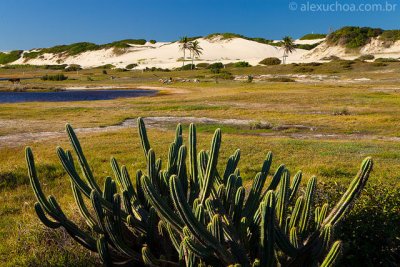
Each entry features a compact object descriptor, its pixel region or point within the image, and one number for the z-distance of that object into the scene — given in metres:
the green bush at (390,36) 103.88
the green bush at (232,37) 178.19
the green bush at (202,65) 115.50
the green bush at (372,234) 5.01
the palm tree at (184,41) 128.12
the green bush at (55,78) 87.56
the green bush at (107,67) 130.45
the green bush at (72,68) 125.62
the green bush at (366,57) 96.19
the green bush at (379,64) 79.25
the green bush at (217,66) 104.62
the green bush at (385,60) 87.81
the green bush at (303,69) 82.99
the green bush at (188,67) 109.98
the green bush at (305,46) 152.62
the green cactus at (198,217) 3.75
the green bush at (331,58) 103.22
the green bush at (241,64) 108.50
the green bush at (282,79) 67.87
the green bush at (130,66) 121.81
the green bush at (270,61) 108.81
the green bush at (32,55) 177.76
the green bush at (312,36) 182.00
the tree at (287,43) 117.69
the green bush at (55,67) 136.80
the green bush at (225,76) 77.80
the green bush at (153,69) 110.47
